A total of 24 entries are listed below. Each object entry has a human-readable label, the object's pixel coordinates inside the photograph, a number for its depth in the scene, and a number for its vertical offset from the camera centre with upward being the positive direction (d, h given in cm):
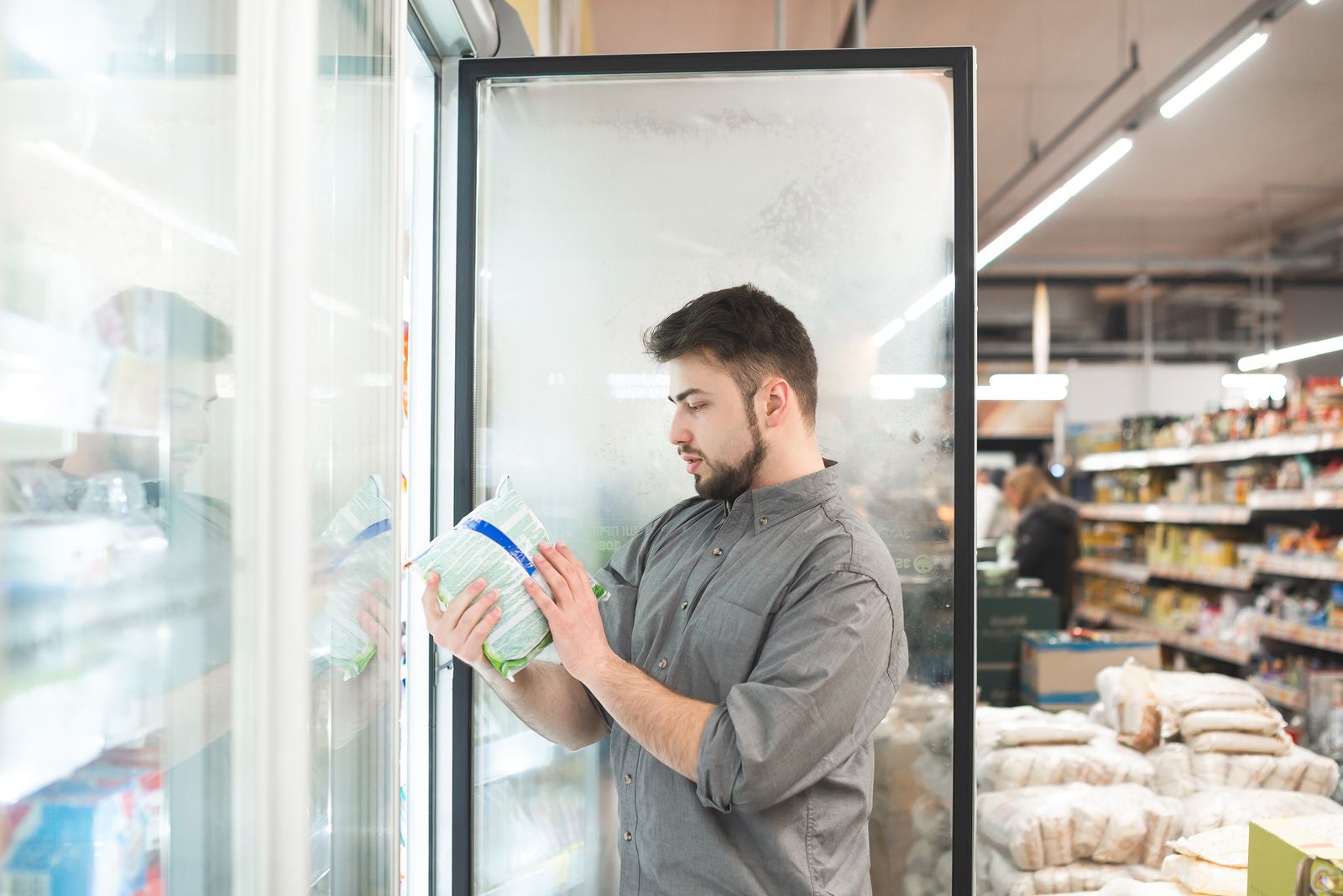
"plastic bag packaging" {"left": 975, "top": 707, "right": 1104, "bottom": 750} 274 -82
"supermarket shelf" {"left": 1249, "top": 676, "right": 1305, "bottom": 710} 497 -131
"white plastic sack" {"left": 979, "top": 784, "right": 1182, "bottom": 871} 240 -96
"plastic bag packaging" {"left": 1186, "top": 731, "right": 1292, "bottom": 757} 273 -84
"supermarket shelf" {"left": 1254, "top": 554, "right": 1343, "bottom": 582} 479 -61
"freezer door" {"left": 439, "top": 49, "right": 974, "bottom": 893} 204 +36
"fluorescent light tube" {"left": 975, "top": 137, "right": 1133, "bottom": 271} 479 +153
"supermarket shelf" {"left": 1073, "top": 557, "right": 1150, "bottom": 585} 781 -103
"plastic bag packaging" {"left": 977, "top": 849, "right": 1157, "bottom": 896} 237 -108
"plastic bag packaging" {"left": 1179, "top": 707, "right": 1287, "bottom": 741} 275 -79
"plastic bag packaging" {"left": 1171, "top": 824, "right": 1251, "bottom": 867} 207 -89
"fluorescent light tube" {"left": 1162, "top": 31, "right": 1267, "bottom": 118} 372 +163
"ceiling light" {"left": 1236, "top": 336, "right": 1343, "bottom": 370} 864 +100
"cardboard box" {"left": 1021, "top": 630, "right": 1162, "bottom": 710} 383 -88
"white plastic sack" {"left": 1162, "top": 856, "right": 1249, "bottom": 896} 201 -92
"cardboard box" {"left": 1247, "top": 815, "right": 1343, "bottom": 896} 167 -75
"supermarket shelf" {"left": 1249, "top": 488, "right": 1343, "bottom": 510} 476 -25
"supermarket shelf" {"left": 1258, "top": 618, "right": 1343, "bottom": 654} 481 -99
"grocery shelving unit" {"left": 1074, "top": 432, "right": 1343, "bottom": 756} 495 -62
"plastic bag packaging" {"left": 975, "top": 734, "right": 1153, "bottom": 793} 262 -88
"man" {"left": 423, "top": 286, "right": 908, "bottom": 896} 137 -31
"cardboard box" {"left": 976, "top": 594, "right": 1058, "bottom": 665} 454 -79
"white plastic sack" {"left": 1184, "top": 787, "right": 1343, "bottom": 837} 249 -95
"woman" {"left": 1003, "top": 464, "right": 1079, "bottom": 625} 688 -66
